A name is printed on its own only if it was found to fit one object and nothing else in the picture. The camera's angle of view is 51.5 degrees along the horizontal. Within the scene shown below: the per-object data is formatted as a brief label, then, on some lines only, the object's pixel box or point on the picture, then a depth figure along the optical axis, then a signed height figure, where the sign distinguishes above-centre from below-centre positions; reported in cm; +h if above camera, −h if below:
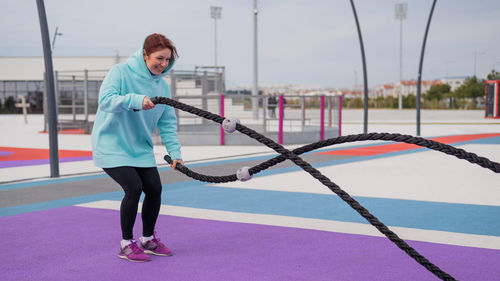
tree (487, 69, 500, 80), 3384 +154
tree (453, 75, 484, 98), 5806 +117
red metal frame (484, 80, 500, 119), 3028 -4
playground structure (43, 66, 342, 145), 1508 -57
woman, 363 -22
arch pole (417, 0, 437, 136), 1689 +94
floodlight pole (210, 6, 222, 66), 5647 +938
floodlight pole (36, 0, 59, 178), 813 +10
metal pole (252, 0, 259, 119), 2612 +248
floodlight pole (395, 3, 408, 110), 5675 +1046
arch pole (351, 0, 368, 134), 1666 +61
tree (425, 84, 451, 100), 6319 +99
